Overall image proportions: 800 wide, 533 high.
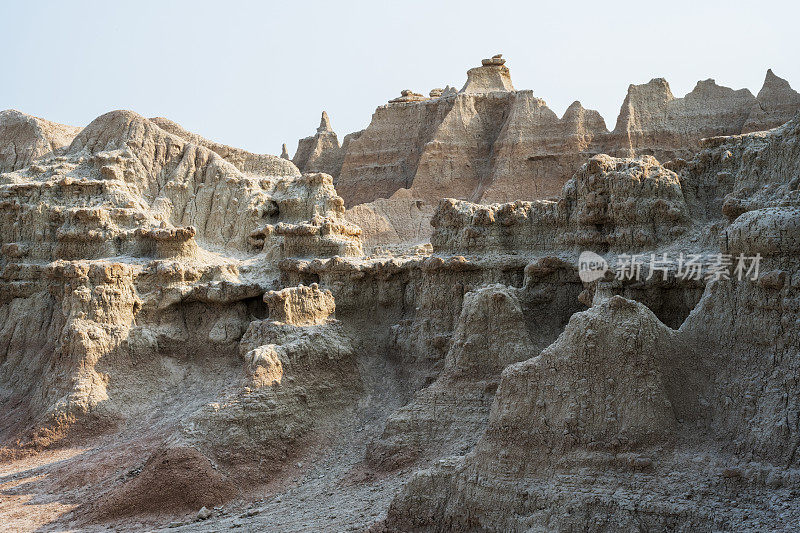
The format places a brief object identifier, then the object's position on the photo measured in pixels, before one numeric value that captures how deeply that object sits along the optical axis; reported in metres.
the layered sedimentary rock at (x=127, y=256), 22.67
